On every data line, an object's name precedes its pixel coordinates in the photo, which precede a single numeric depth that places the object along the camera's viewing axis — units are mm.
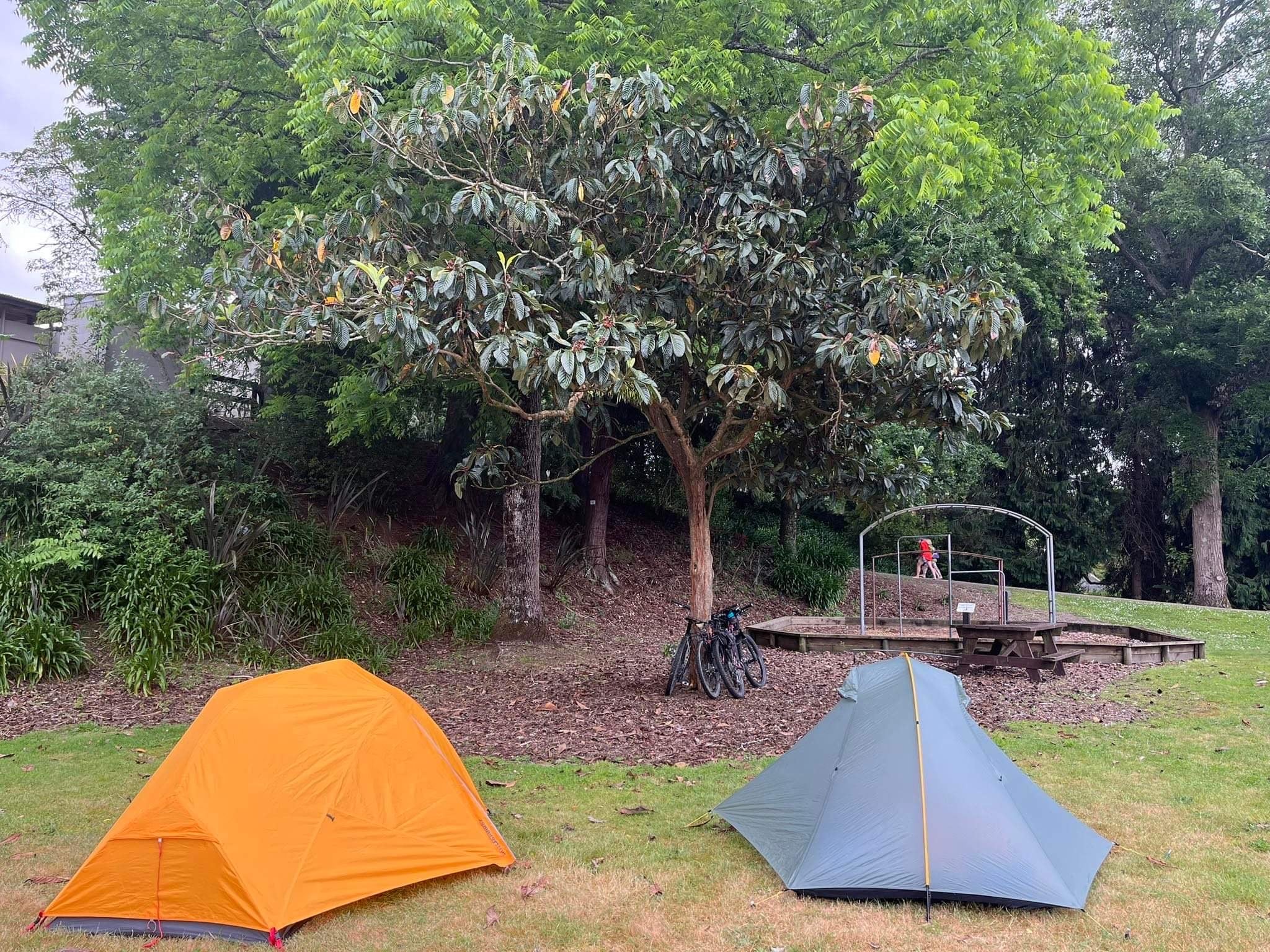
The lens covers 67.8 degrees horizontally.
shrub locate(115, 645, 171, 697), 9849
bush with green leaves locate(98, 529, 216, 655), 10664
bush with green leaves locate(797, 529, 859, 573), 20359
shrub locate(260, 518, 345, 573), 12602
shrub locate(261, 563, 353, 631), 11758
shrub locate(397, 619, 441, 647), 12531
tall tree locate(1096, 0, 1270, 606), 21422
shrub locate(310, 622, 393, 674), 11336
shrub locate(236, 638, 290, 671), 10875
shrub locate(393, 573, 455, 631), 13086
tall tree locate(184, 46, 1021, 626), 7746
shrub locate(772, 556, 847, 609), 19047
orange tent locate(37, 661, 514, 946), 4645
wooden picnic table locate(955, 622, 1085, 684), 11383
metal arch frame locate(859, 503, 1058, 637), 13820
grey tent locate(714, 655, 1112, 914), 4887
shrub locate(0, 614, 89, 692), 9938
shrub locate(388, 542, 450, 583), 13820
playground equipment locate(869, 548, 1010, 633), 14703
